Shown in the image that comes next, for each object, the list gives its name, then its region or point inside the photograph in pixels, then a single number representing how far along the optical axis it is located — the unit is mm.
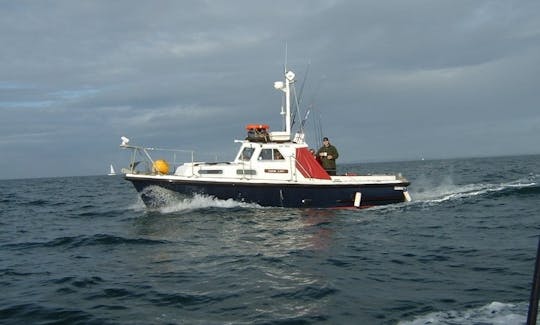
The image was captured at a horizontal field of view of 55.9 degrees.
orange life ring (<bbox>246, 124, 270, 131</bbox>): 17634
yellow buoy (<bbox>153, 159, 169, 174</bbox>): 17359
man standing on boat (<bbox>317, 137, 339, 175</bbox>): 18281
